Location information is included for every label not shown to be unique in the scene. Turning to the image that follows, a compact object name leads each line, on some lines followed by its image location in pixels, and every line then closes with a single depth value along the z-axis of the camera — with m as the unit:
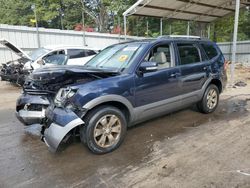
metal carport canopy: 12.30
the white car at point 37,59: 9.28
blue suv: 3.38
